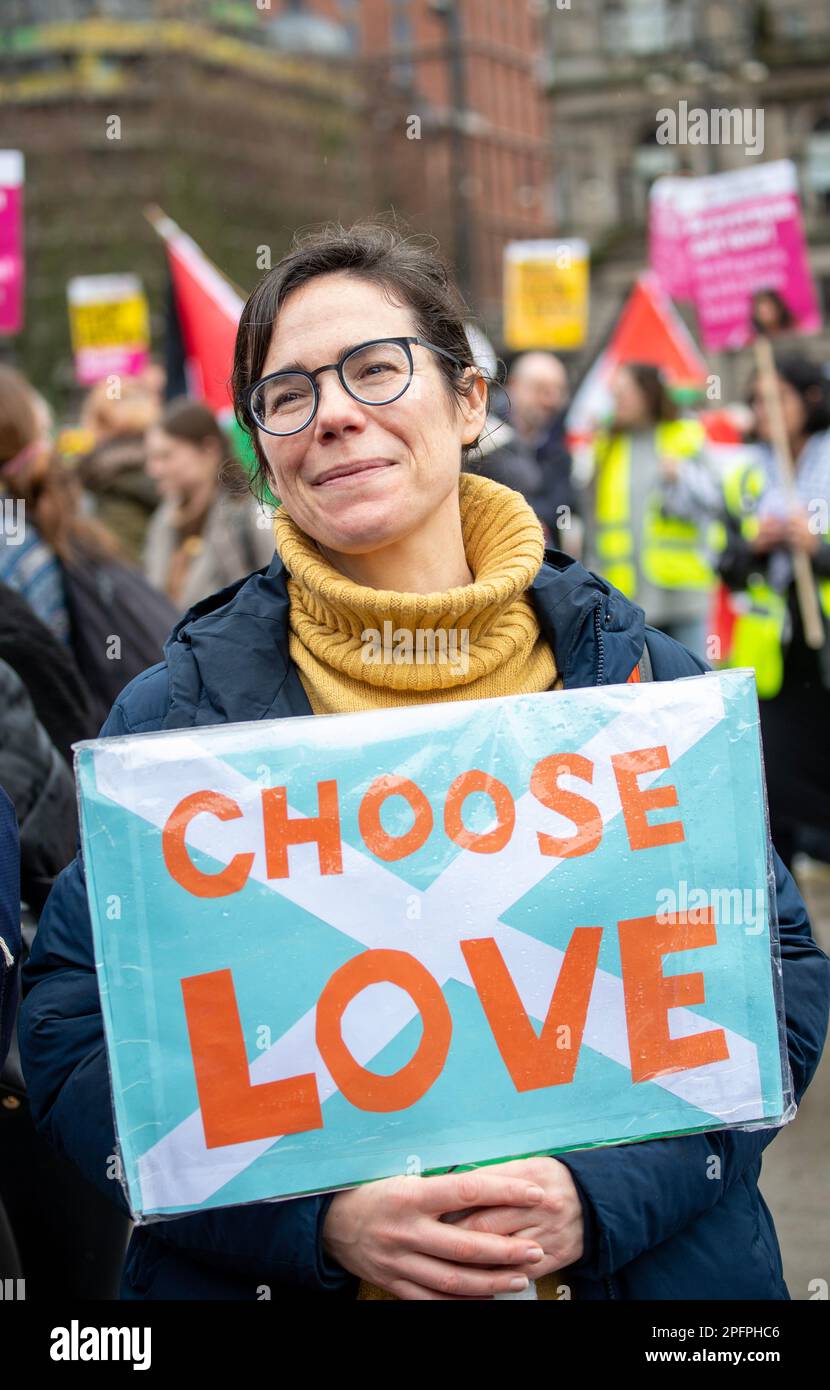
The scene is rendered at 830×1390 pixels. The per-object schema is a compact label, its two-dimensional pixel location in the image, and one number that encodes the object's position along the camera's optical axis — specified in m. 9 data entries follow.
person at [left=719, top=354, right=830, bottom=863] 6.04
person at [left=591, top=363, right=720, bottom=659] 8.52
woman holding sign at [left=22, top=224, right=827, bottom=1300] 1.96
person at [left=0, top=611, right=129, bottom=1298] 2.82
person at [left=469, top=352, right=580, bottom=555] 7.28
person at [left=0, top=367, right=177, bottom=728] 4.57
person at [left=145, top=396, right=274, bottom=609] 6.81
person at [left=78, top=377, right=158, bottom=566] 7.86
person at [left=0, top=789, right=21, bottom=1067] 2.21
